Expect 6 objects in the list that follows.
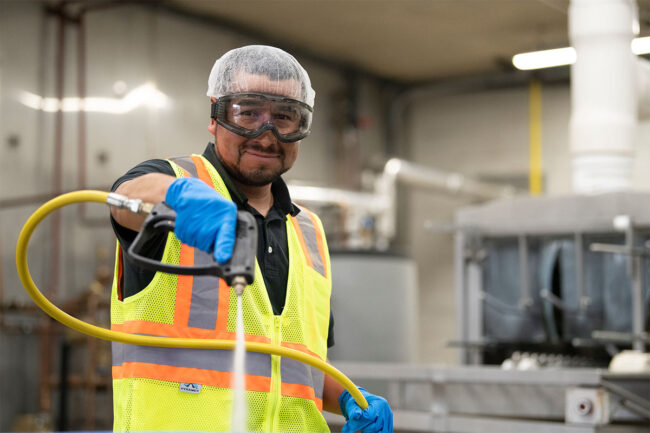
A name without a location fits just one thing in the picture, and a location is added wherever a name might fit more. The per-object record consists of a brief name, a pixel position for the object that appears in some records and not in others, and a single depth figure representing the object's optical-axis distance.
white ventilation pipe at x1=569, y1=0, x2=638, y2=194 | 4.50
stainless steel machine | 3.49
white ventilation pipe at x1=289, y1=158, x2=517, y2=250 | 8.86
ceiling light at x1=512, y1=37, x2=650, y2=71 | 8.23
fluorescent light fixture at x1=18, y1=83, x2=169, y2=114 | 7.80
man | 1.96
